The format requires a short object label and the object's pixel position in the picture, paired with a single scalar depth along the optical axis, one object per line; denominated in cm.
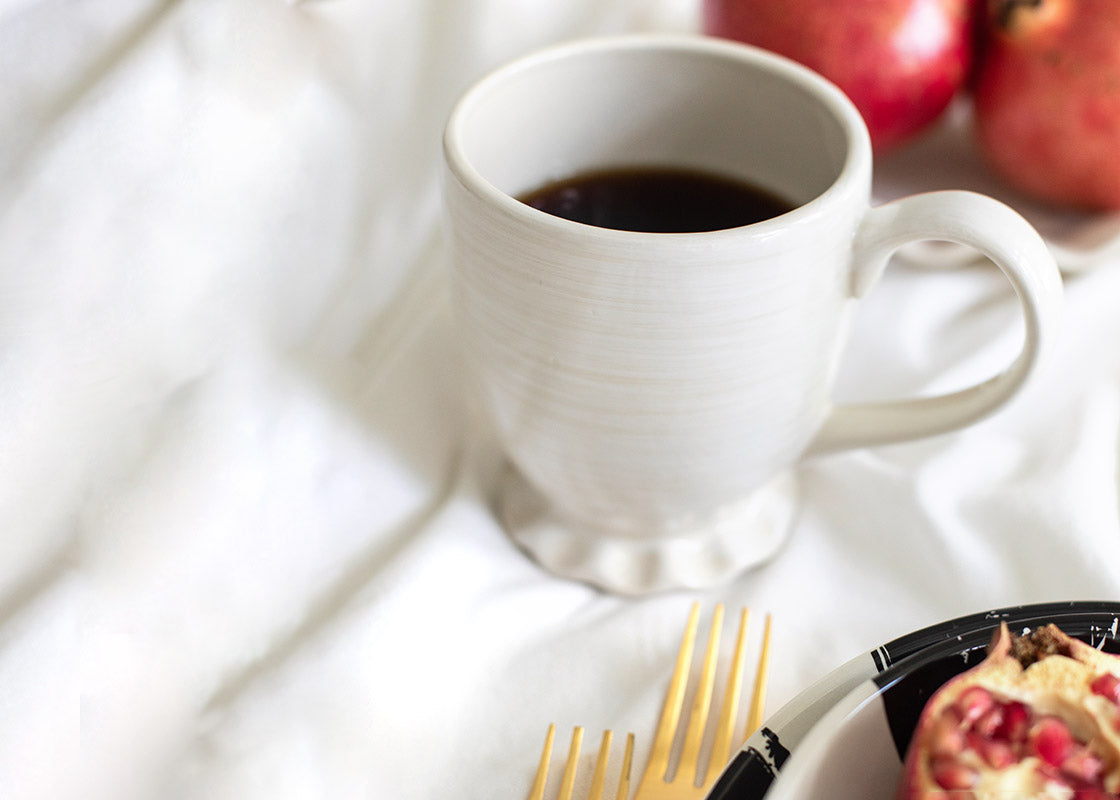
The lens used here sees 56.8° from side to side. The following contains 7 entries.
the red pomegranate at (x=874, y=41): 55
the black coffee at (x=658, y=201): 46
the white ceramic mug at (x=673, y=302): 36
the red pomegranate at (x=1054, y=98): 54
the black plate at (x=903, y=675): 30
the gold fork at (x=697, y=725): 36
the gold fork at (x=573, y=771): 36
